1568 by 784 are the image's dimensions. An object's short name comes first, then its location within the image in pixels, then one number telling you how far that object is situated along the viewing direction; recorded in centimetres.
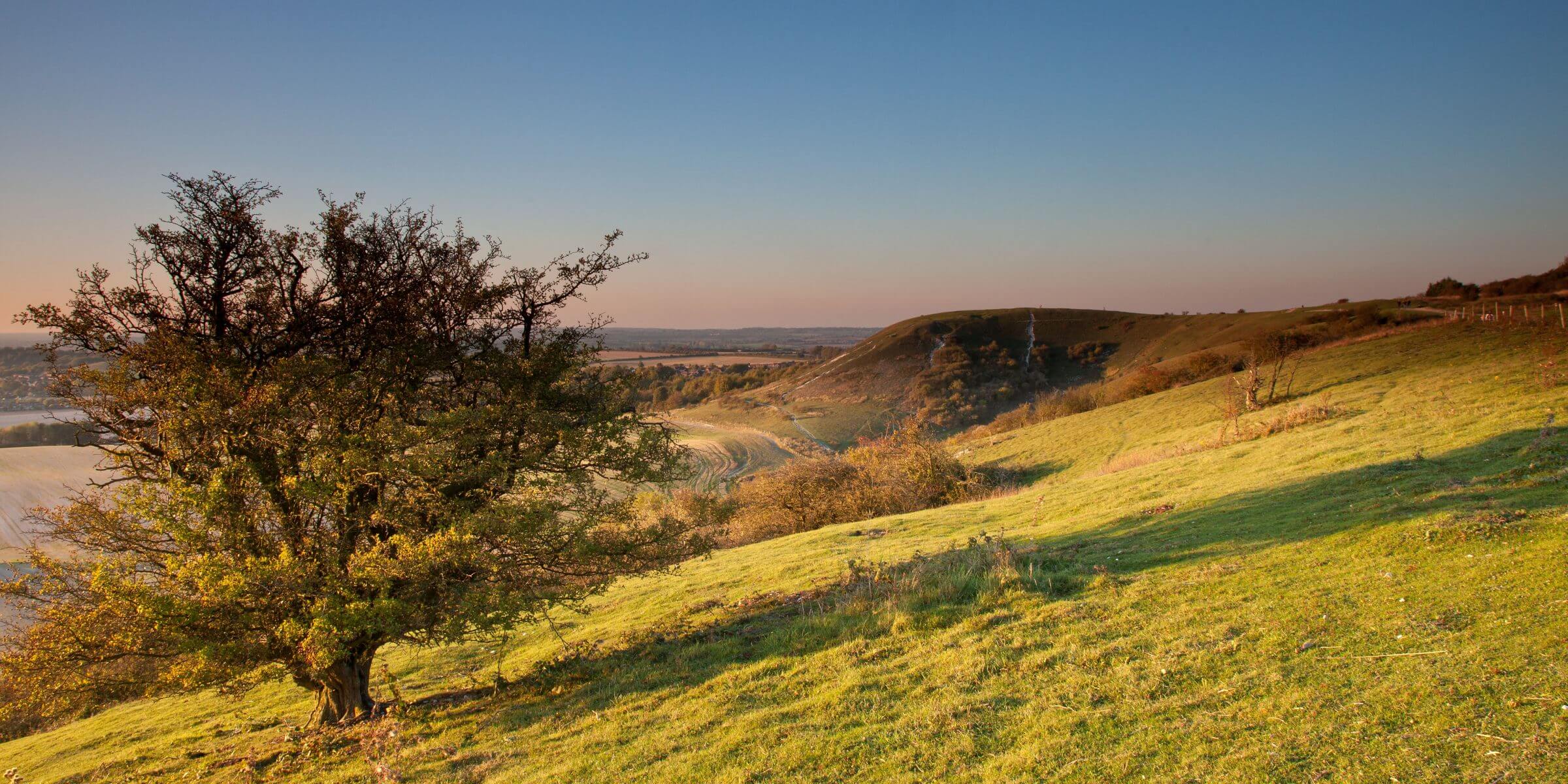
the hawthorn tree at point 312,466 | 928
